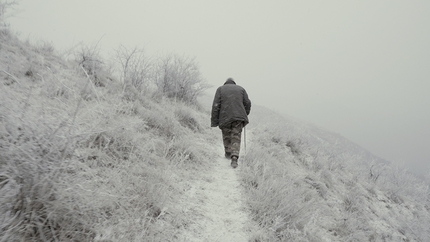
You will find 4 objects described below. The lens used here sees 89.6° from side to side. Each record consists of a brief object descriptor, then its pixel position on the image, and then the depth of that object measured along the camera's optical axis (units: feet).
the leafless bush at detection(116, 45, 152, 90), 28.63
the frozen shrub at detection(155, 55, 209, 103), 35.41
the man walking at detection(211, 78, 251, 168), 16.66
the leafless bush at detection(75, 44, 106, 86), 22.45
